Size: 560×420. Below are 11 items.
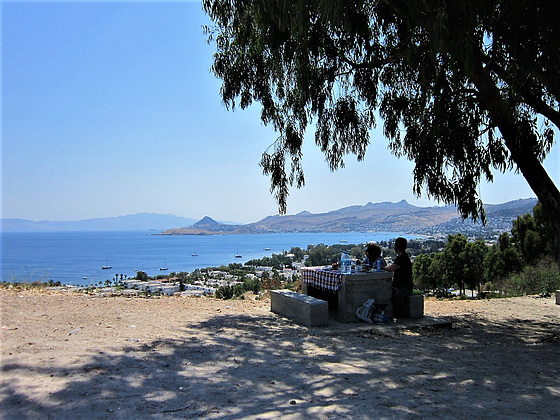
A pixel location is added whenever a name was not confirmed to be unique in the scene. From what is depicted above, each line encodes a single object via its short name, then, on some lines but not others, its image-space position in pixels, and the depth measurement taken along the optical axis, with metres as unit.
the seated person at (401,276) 7.77
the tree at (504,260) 24.44
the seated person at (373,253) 8.22
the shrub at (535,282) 13.82
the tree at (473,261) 29.55
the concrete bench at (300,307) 7.25
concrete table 7.54
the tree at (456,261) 30.58
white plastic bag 7.46
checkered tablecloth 7.82
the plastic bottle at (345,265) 7.67
